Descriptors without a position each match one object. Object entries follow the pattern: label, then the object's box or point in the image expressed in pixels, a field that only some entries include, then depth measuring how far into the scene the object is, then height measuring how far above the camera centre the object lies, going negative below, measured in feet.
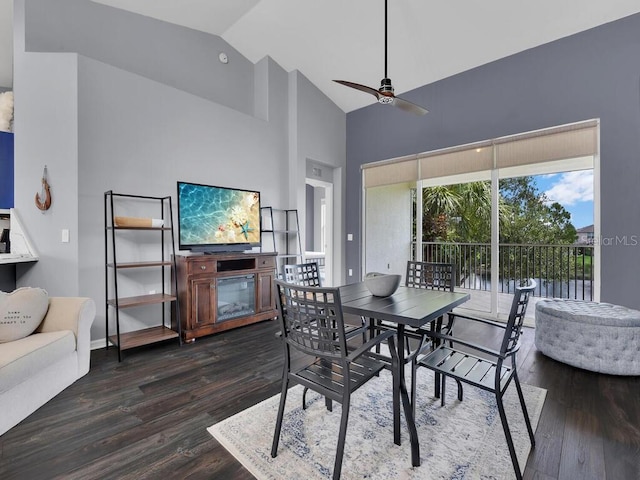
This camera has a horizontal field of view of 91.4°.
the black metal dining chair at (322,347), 4.91 -1.93
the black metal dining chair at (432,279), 7.82 -1.31
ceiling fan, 8.71 +4.03
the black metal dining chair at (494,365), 5.28 -2.53
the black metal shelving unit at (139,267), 10.18 -1.33
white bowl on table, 7.27 -1.12
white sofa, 6.21 -2.71
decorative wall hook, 9.88 +1.30
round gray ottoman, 8.51 -2.89
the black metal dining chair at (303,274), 8.88 -1.09
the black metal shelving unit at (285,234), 16.21 +0.13
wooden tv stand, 11.39 -2.15
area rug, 5.24 -3.90
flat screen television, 12.48 +0.80
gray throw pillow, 7.18 -1.78
